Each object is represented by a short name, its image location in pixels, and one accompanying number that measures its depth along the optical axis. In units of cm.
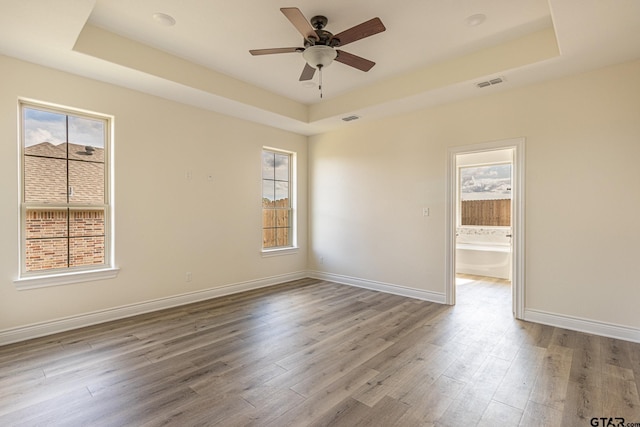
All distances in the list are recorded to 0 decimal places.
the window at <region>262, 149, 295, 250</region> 566
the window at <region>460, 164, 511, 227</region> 689
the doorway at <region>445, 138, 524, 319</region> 381
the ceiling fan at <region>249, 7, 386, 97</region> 242
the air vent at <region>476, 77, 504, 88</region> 359
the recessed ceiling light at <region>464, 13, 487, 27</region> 288
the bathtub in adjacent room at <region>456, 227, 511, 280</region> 620
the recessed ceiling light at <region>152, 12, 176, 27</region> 288
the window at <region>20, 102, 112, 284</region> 330
